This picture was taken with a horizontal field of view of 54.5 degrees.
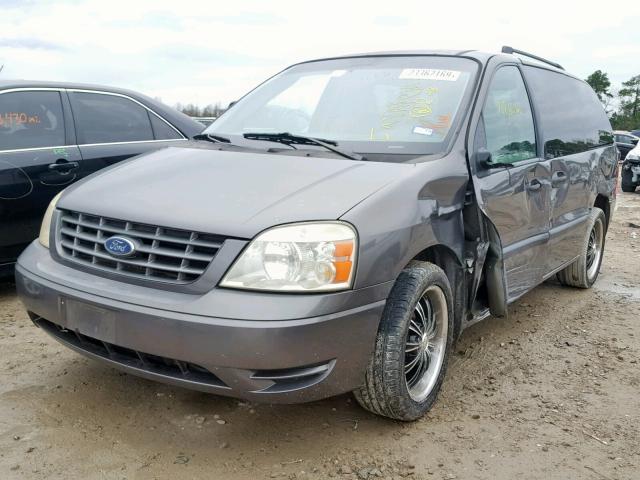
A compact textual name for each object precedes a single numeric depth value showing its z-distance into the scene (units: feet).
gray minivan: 7.52
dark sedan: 14.28
